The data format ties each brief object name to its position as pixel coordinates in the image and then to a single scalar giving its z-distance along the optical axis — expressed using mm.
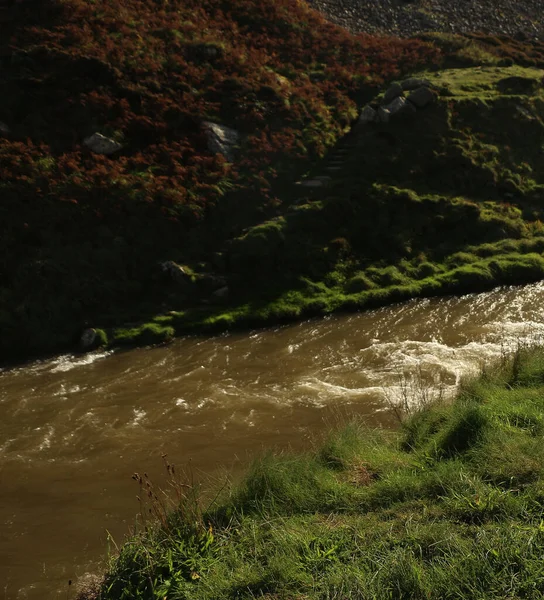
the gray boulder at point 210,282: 19250
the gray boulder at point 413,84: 28328
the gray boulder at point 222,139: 23594
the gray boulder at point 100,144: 21562
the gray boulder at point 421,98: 27328
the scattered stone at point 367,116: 26766
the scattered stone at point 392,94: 27578
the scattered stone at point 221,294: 19016
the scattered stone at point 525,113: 29031
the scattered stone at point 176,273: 19062
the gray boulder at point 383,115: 26453
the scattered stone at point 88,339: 16672
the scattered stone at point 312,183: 23438
